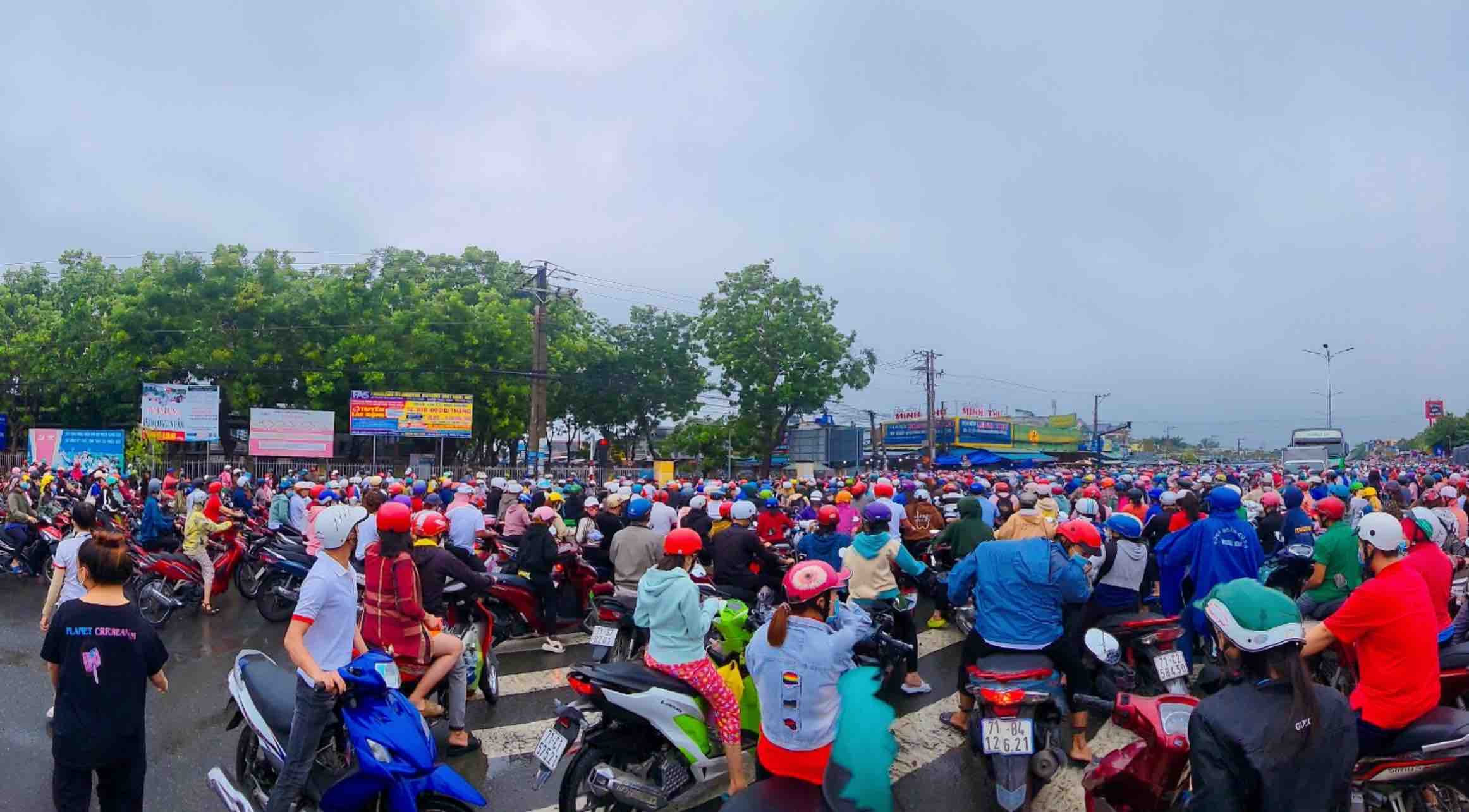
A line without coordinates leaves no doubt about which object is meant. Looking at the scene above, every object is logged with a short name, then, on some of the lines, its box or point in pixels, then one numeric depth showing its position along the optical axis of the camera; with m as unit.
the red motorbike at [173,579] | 10.10
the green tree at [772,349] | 33.91
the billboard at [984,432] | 58.38
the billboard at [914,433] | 58.41
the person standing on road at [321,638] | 3.86
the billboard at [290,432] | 27.75
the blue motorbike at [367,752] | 3.82
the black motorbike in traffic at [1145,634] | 6.53
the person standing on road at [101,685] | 3.85
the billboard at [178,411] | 28.45
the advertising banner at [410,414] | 29.31
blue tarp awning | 54.62
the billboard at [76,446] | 29.03
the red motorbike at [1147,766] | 3.75
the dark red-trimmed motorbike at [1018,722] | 4.68
